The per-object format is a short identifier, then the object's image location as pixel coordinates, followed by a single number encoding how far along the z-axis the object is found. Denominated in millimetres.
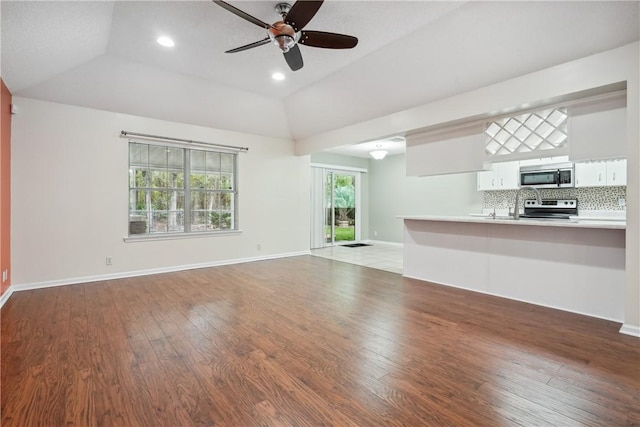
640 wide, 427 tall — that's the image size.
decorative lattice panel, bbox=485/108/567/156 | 3465
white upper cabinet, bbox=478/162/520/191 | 5752
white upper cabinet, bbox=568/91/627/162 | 2957
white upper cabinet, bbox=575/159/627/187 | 4648
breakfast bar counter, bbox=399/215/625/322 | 3031
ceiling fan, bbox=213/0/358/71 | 2385
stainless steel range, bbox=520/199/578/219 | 5215
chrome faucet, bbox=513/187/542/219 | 3844
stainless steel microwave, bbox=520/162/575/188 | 5078
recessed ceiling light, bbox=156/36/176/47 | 3415
